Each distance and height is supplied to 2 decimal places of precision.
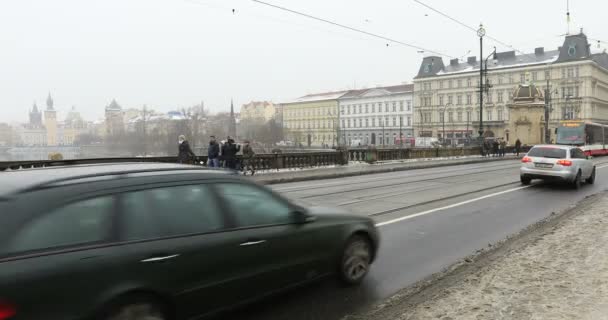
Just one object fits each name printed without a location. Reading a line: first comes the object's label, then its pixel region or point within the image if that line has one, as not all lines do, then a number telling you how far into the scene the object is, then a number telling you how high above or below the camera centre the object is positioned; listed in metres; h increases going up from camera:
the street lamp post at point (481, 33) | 31.72 +7.05
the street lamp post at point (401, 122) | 108.81 +4.73
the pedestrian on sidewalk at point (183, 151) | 18.36 -0.08
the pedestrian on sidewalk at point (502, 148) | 43.84 -0.90
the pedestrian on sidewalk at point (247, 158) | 21.88 -0.50
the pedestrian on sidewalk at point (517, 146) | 45.70 -0.78
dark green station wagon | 3.04 -0.71
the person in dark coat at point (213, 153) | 19.59 -0.21
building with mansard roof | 92.44 +10.69
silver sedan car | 15.45 -0.93
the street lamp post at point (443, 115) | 102.19 +5.59
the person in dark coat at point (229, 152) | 19.66 -0.18
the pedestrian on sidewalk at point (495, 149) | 43.19 -0.92
